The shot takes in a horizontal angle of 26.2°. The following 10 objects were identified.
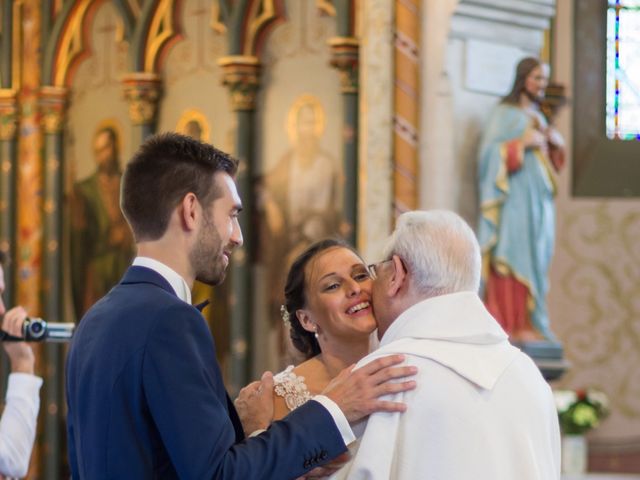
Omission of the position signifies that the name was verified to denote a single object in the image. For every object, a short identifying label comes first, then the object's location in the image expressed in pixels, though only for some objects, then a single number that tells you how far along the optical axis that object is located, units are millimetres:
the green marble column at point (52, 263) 10203
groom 2859
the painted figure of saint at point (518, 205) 8188
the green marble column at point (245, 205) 9445
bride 3766
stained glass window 10375
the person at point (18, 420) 4410
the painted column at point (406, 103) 8273
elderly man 3000
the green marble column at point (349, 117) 9000
